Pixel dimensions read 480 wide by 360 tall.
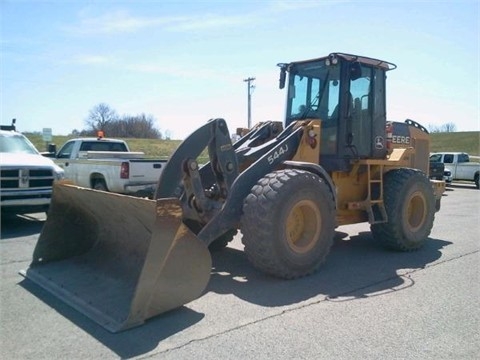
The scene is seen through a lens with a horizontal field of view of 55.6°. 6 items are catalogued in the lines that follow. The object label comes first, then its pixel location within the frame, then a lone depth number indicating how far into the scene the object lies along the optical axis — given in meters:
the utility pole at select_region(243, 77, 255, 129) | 41.04
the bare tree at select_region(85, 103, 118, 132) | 69.81
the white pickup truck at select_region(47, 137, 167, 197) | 10.66
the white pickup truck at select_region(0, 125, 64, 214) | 8.84
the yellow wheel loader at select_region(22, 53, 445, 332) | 4.40
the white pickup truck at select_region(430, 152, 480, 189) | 24.22
